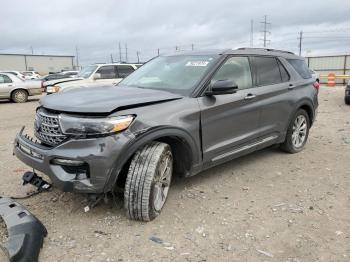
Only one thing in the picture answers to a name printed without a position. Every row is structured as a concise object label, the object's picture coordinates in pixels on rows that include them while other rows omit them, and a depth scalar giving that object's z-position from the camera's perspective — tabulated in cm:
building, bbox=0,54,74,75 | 6625
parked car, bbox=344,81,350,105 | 1228
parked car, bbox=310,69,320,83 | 656
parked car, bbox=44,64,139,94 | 1301
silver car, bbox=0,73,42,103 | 1664
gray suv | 339
